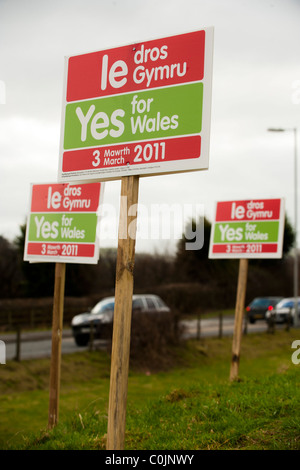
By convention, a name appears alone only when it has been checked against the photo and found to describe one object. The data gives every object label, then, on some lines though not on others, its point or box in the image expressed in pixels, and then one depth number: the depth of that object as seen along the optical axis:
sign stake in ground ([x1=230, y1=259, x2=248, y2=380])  9.69
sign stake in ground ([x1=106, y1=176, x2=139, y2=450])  3.53
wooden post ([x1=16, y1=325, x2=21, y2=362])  13.59
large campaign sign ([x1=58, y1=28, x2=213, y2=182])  3.63
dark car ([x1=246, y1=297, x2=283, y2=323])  30.82
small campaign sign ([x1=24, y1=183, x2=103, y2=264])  7.07
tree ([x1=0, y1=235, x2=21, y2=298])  31.11
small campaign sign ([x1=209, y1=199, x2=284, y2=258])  9.39
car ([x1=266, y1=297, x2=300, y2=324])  30.03
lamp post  27.32
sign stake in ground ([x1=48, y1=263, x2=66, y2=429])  7.07
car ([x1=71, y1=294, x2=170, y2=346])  16.25
